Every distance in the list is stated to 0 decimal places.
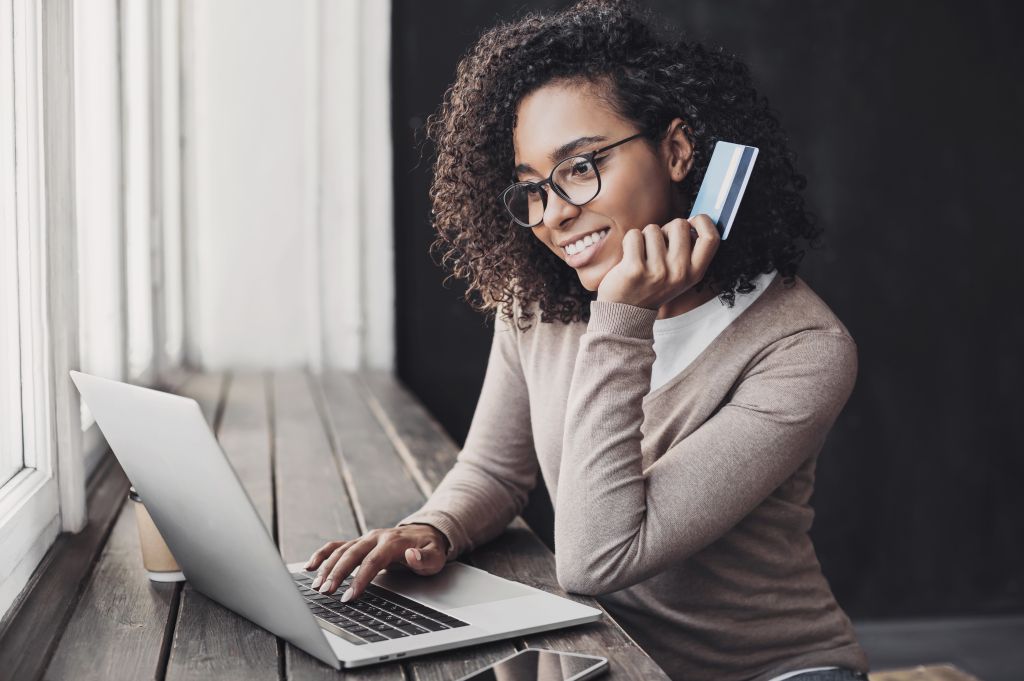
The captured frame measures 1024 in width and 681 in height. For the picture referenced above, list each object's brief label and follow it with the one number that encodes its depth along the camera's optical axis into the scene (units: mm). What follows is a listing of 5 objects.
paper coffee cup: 1184
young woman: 1188
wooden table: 950
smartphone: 886
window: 1246
